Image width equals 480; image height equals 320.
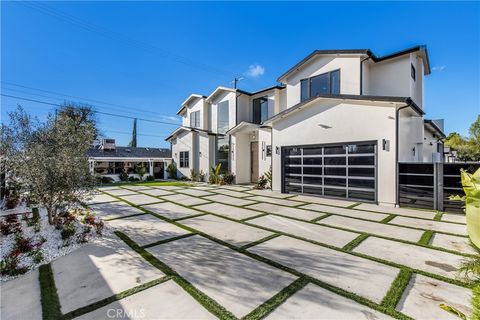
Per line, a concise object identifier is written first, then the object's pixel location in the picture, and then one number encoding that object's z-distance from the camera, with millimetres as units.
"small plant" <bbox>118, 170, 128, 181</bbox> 20984
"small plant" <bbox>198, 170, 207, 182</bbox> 18378
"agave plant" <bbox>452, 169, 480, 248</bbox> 1060
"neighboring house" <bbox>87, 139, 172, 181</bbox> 21328
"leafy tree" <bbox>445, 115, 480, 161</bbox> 23441
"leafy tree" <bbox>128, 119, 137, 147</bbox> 44006
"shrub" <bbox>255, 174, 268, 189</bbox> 13502
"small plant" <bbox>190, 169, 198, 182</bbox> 18781
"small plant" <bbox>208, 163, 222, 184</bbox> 16286
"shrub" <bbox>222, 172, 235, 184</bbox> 15883
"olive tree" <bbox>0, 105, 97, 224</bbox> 4930
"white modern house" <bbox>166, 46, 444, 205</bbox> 8562
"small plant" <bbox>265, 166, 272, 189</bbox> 13338
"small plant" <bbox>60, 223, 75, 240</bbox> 4820
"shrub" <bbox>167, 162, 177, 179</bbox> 21981
